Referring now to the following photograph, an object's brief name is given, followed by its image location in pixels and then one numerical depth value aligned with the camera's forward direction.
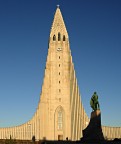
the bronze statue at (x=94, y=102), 27.56
